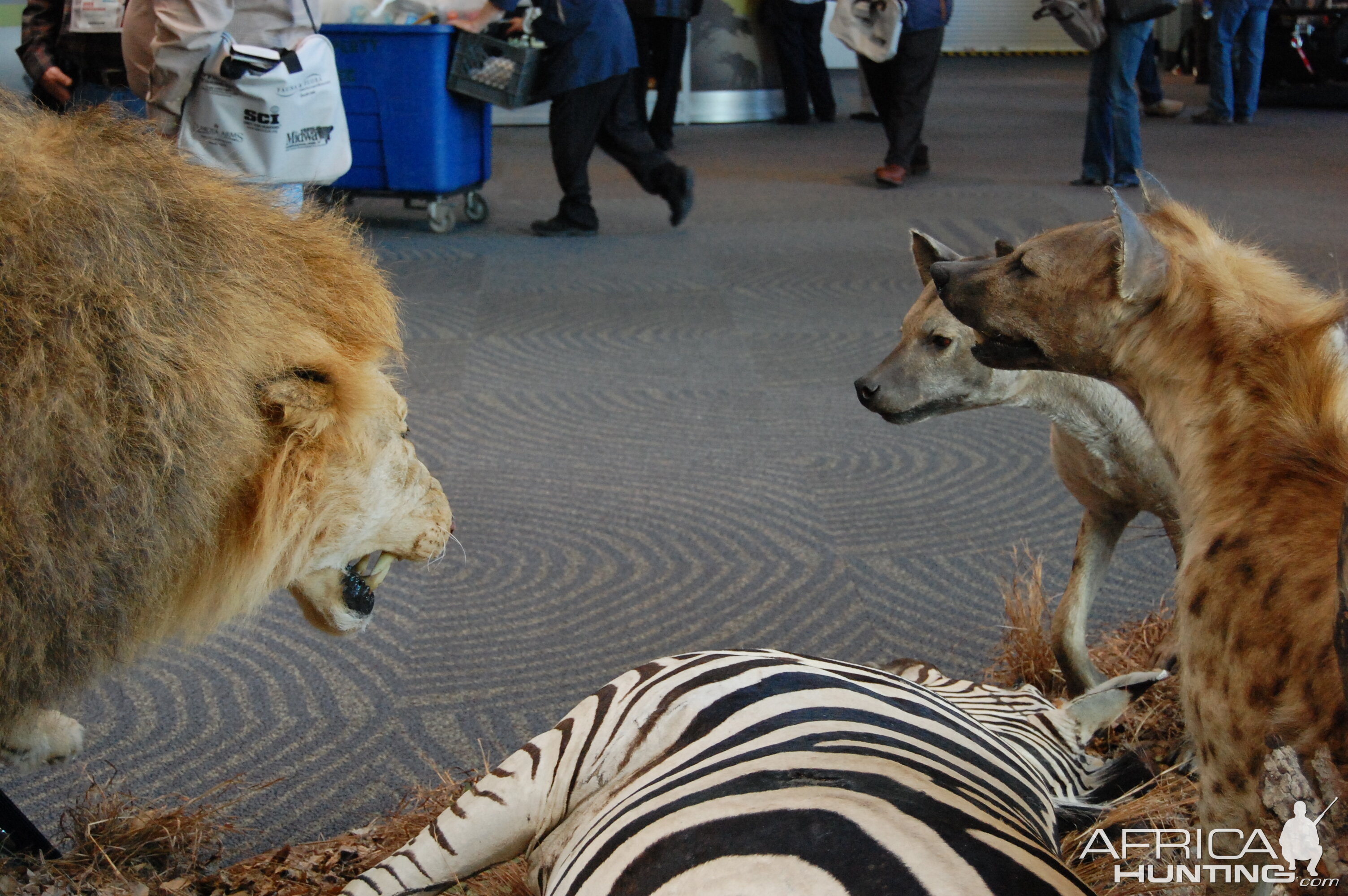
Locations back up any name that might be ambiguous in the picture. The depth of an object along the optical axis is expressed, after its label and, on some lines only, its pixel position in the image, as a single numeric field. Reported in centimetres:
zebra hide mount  123
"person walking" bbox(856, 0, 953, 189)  805
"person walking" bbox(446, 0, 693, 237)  673
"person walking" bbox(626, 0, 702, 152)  995
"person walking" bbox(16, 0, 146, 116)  418
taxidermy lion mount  138
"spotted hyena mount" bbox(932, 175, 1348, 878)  130
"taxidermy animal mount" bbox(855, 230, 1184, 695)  230
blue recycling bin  705
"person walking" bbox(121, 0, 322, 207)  360
